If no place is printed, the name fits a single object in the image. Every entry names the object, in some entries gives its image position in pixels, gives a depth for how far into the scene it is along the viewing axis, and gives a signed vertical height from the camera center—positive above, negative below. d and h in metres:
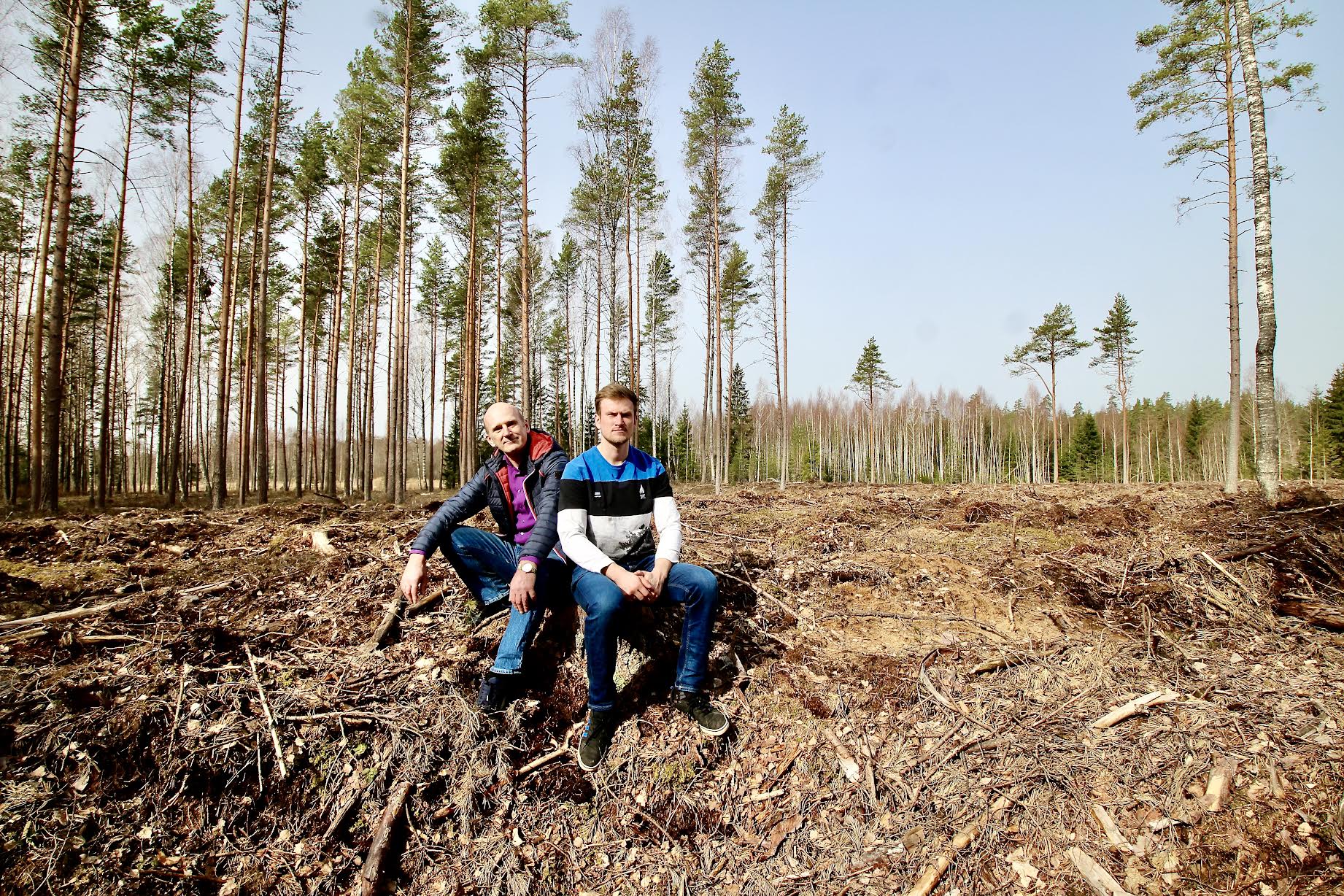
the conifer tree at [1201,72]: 10.71 +7.94
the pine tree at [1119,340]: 30.16 +6.51
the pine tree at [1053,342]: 29.52 +6.36
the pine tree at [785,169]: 18.81 +10.53
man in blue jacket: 3.16 -0.55
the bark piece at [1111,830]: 2.34 -1.73
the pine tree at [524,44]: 11.78 +9.59
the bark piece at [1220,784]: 2.38 -1.55
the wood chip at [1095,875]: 2.20 -1.82
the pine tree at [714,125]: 16.97 +11.06
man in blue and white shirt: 3.05 -0.64
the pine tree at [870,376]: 38.91 +5.82
